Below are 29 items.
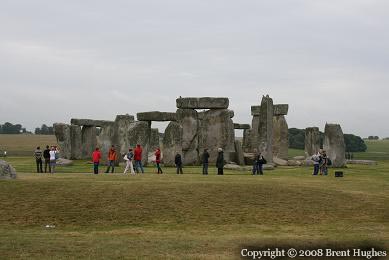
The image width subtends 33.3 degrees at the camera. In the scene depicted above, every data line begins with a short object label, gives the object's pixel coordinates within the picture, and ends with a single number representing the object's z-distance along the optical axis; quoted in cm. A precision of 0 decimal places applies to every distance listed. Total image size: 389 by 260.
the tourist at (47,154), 3250
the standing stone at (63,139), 5034
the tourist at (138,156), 3182
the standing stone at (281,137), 5194
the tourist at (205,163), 3139
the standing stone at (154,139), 4932
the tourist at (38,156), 3238
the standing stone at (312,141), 5204
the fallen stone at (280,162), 4397
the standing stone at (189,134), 4316
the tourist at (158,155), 3222
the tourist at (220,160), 3126
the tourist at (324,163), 3272
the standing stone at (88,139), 5278
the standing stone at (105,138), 4331
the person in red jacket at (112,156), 3167
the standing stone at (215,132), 4431
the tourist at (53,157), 3228
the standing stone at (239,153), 4324
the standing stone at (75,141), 5187
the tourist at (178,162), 3175
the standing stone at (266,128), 3766
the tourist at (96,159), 3108
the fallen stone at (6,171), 2578
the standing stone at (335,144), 3969
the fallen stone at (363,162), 4654
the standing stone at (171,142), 3941
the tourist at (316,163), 3249
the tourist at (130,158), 3133
